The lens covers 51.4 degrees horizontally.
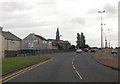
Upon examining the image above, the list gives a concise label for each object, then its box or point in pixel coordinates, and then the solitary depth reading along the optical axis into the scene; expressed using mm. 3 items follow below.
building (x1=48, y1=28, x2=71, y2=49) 78789
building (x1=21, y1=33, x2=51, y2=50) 62479
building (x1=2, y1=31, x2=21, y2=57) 51139
